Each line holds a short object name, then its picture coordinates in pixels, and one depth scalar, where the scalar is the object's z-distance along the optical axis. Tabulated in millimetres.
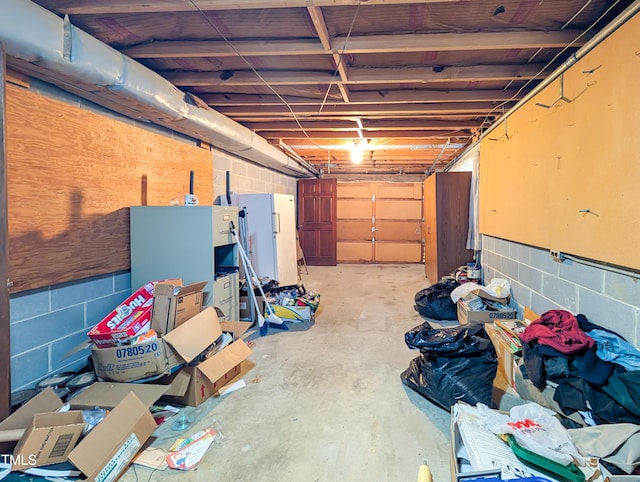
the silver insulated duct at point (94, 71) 1556
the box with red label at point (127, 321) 1929
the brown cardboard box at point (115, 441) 1354
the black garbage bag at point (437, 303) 3730
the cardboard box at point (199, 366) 2020
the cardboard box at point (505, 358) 2119
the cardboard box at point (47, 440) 1307
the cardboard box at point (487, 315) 3031
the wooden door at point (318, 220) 7582
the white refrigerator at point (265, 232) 4254
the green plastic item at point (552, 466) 1118
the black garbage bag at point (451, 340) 2031
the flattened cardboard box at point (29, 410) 1421
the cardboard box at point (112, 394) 1743
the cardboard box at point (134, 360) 1915
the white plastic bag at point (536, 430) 1182
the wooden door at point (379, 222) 7887
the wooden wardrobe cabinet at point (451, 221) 4859
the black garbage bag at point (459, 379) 1930
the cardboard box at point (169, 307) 2094
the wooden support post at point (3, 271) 1537
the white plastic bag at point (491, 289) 3172
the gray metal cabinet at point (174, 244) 2662
